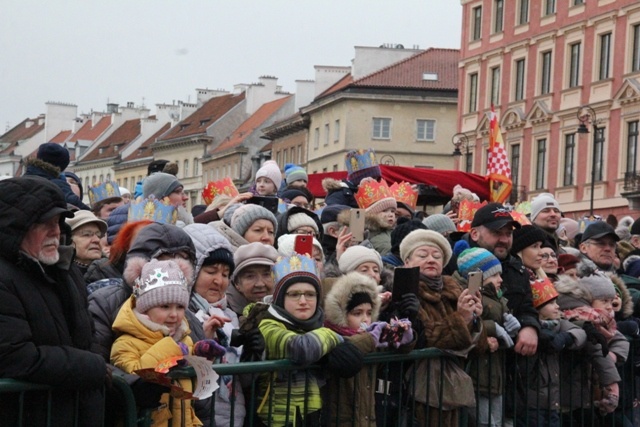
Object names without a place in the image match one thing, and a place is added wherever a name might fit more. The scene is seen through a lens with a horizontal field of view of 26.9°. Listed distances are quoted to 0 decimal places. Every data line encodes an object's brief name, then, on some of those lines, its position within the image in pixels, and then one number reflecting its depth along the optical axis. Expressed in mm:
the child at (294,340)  6883
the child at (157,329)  6066
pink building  49469
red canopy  18906
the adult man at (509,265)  8859
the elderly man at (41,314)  5418
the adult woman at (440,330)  8062
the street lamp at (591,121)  48672
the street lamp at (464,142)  61562
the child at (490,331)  8555
